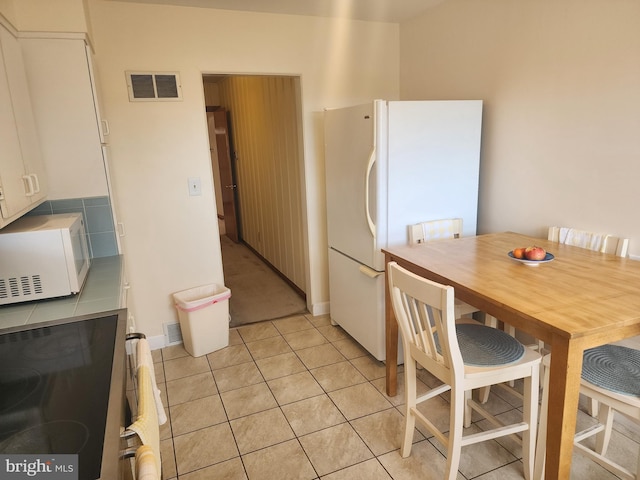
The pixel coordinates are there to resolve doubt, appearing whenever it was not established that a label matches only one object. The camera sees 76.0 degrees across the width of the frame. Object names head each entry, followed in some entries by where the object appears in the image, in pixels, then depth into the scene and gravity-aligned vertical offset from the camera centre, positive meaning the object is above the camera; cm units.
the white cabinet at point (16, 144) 154 +9
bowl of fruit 192 -54
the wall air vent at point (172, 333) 323 -137
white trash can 300 -120
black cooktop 91 -62
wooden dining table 133 -58
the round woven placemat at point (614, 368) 150 -88
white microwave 178 -43
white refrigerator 246 -18
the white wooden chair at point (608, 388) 147 -90
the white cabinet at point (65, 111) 216 +27
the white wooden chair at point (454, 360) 161 -89
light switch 310 -23
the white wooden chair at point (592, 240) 198 -52
